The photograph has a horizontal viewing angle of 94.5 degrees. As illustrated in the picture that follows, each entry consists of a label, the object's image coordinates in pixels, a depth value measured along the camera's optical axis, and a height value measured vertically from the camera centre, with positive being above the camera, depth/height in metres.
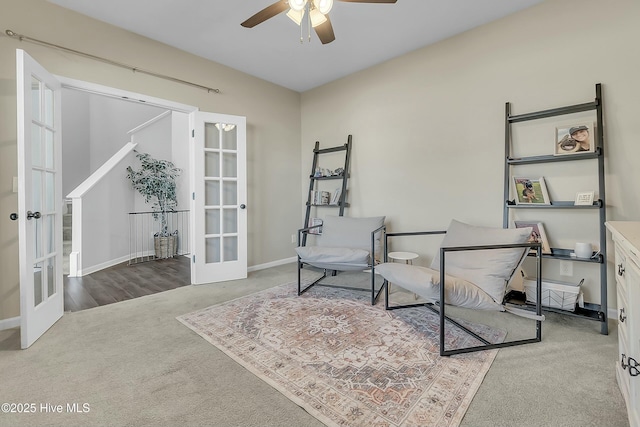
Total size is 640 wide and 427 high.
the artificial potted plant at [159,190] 5.10 +0.43
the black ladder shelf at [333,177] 3.93 +0.50
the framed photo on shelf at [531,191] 2.52 +0.18
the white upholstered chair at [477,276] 1.89 -0.45
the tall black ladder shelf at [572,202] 2.18 +0.20
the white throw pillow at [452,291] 1.89 -0.51
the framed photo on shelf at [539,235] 2.47 -0.20
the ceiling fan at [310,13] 1.82 +1.34
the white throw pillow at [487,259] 2.00 -0.33
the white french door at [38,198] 1.99 +0.12
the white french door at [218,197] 3.47 +0.20
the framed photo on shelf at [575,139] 2.32 +0.59
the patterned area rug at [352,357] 1.41 -0.90
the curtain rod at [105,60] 2.34 +1.46
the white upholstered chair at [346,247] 2.84 -0.37
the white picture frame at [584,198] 2.31 +0.11
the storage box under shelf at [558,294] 2.28 -0.65
